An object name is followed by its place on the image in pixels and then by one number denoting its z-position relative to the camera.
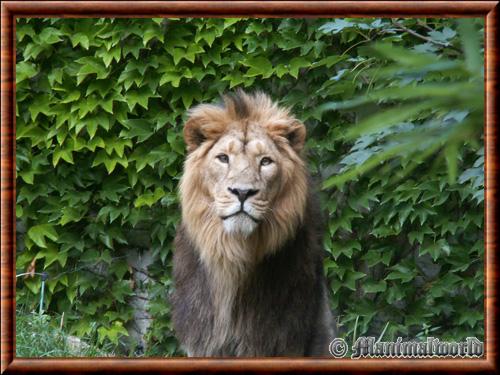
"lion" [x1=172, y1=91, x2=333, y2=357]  7.31
